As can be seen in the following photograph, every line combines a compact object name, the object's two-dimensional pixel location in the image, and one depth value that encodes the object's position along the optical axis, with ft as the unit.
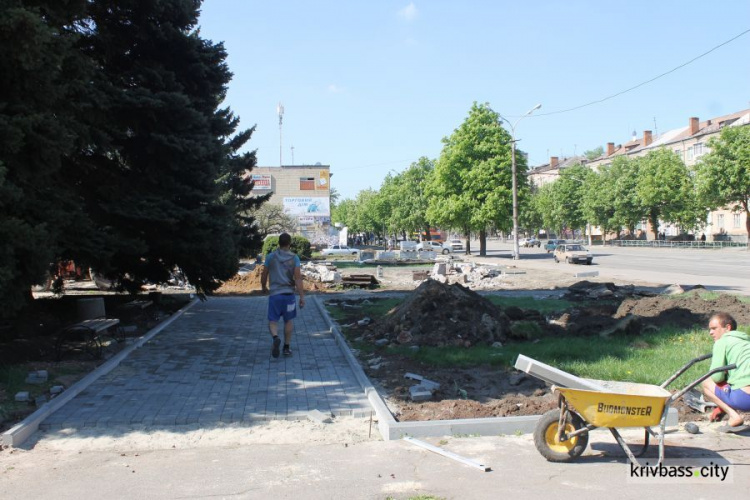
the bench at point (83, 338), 28.86
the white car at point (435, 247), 201.57
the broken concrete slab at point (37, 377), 24.35
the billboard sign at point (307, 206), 246.27
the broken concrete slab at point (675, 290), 52.54
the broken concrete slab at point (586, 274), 84.22
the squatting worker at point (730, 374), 17.37
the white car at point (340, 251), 181.16
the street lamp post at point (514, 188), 135.95
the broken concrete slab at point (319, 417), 19.82
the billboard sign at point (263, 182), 253.03
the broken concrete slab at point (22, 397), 21.77
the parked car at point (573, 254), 132.16
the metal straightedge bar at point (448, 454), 15.61
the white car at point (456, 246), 229.29
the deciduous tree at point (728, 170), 170.71
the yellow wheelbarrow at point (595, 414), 15.24
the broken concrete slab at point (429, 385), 22.66
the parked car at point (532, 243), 296.10
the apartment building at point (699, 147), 230.07
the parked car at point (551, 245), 225.39
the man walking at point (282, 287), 29.91
